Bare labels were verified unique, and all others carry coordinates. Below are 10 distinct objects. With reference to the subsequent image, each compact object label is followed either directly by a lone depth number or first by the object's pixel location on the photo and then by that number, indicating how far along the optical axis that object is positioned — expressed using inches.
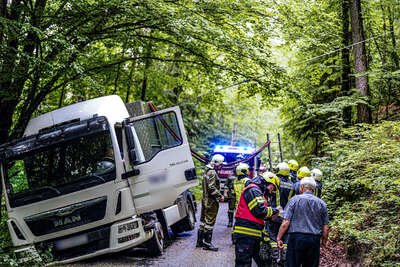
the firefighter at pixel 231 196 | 492.7
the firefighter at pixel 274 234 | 281.3
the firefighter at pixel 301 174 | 313.9
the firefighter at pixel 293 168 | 383.2
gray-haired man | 243.8
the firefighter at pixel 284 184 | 329.1
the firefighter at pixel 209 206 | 382.9
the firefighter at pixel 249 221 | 248.5
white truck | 312.2
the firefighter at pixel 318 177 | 334.0
